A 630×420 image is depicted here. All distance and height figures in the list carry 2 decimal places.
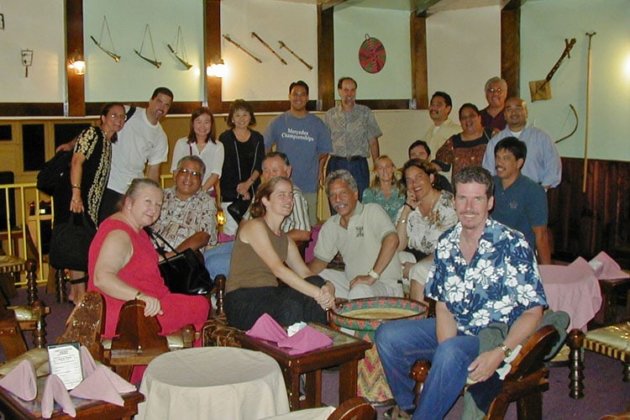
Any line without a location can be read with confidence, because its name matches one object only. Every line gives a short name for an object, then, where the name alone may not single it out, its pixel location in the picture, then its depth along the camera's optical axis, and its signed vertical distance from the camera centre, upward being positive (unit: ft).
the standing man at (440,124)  23.80 +0.61
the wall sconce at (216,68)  28.84 +2.67
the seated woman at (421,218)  15.81 -1.45
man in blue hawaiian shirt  10.87 -2.12
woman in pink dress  12.74 -1.87
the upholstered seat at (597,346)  13.03 -3.19
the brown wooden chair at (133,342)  12.27 -2.89
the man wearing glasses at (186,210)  17.80 -1.35
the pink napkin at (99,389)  9.23 -2.66
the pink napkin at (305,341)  11.38 -2.66
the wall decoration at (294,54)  30.53 +3.34
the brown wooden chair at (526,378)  10.56 -3.04
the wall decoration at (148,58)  27.32 +3.00
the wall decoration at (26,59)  24.98 +2.62
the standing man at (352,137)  24.40 +0.25
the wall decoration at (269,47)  29.78 +3.51
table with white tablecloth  9.78 -2.84
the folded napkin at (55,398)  8.91 -2.67
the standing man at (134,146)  20.25 +0.02
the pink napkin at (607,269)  16.08 -2.40
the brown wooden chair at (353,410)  6.75 -2.13
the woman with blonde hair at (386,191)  19.51 -1.07
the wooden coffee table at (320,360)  11.18 -2.88
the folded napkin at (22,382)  9.26 -2.60
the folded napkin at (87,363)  9.71 -2.50
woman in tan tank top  13.71 -2.20
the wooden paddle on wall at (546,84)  27.89 +2.07
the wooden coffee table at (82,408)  9.00 -2.82
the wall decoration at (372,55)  32.60 +3.51
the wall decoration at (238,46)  29.19 +3.49
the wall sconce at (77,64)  25.84 +2.54
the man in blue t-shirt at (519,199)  16.48 -1.08
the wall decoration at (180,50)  28.22 +3.24
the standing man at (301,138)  22.44 +0.20
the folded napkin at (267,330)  11.74 -2.58
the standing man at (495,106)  22.49 +1.04
